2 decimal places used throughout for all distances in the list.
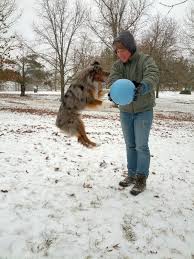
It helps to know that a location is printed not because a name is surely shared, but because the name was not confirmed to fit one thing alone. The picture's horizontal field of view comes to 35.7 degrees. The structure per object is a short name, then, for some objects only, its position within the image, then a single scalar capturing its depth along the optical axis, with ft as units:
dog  16.79
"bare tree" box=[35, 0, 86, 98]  97.81
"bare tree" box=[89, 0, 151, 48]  81.51
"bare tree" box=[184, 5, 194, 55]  89.45
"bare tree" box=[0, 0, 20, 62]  62.90
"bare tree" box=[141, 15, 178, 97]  111.14
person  14.99
